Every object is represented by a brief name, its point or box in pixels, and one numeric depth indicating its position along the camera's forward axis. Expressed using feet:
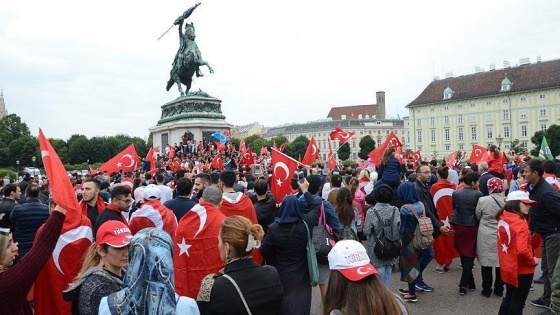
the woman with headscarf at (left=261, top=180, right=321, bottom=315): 18.39
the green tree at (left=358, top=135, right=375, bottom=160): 330.22
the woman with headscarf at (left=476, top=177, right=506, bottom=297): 24.66
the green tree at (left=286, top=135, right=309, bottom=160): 350.64
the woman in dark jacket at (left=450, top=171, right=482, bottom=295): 26.13
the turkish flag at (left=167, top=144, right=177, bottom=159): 95.80
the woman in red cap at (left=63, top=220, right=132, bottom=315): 10.59
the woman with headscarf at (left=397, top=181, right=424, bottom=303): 24.72
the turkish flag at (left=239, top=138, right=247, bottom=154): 76.99
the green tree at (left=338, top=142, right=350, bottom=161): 332.80
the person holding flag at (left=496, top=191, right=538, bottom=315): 18.49
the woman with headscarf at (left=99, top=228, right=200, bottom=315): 9.02
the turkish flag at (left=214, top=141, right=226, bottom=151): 94.63
